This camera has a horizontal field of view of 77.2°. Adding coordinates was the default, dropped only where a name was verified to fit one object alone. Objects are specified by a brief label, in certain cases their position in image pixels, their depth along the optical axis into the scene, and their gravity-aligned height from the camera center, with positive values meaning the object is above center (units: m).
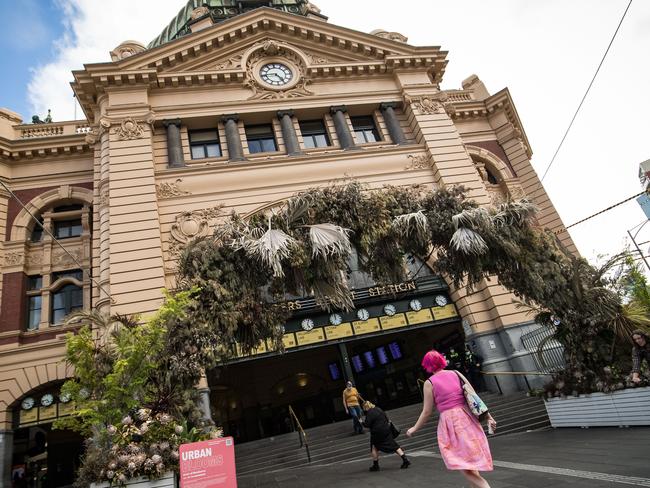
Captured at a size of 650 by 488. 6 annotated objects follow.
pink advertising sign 5.69 -0.28
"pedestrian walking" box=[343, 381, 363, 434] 13.23 -0.03
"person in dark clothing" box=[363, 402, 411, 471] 9.05 -0.79
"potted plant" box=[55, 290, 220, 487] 7.05 +1.04
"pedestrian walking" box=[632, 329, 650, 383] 7.91 -0.39
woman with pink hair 4.43 -0.48
